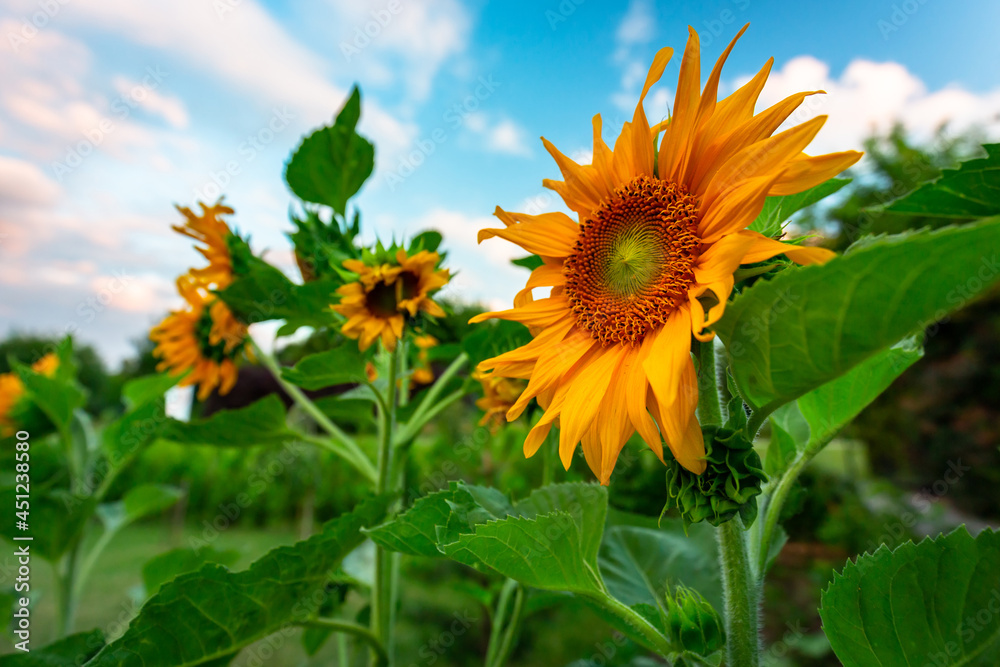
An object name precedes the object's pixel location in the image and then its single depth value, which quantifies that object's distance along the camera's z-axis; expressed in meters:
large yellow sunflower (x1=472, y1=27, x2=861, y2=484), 0.32
